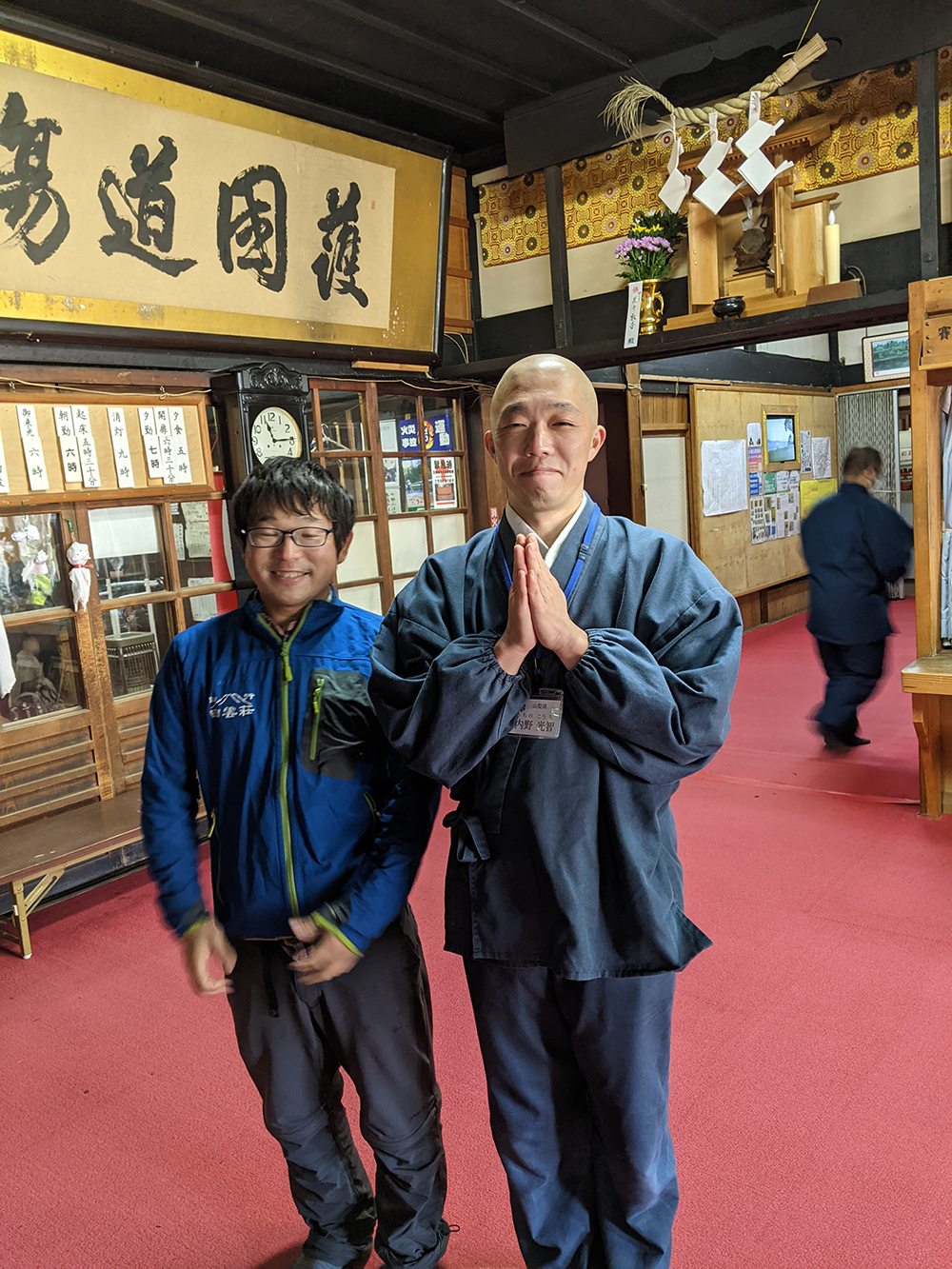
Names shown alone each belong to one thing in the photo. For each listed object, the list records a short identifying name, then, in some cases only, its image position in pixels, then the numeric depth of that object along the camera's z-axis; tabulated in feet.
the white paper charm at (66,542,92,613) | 12.24
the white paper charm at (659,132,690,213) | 13.92
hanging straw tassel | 12.23
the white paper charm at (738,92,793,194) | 12.93
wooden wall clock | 13.47
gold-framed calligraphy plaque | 10.52
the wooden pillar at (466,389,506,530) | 17.67
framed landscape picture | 30.12
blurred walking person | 14.69
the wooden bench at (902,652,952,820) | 11.76
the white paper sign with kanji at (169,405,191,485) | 13.23
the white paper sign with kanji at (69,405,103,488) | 12.14
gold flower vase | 14.90
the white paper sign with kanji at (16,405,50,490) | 11.57
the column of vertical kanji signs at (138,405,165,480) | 12.86
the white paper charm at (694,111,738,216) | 13.61
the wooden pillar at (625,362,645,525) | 22.12
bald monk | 4.03
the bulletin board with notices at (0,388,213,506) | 11.55
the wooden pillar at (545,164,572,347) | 15.52
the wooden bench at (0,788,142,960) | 10.40
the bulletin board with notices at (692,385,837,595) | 25.88
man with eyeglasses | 4.83
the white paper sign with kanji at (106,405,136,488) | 12.55
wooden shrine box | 13.41
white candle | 13.32
